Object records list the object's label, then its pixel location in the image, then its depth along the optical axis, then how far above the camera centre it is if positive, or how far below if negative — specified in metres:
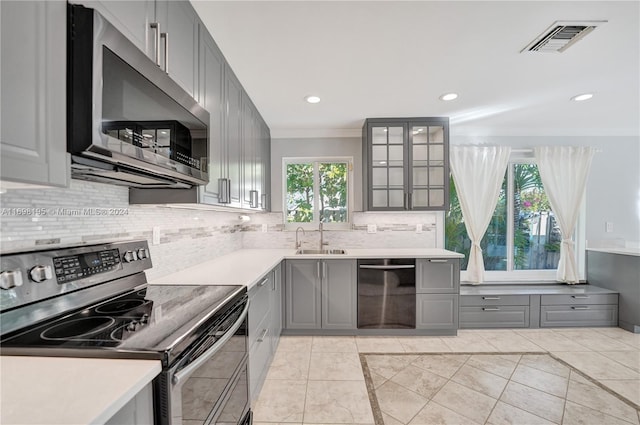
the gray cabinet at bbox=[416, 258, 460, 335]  2.98 -0.90
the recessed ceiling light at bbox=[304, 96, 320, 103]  2.61 +1.05
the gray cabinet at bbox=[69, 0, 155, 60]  0.91 +0.69
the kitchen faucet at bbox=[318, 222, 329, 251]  3.51 -0.33
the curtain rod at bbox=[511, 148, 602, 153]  3.62 +0.78
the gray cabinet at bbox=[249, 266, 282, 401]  1.81 -0.88
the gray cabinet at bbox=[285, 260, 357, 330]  2.97 -0.96
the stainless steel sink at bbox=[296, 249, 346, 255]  3.46 -0.50
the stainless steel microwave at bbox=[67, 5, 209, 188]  0.77 +0.33
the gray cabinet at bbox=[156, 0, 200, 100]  1.22 +0.82
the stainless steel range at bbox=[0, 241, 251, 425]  0.83 -0.40
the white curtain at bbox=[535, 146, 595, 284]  3.53 +0.37
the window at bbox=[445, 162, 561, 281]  3.67 -0.27
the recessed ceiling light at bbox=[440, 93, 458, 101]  2.57 +1.07
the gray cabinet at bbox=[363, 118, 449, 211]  3.22 +0.53
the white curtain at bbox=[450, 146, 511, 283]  3.49 +0.32
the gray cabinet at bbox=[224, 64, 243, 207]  2.02 +0.58
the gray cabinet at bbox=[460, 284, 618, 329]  3.17 -1.12
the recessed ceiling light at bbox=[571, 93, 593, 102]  2.61 +1.07
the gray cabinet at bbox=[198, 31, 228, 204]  1.64 +0.66
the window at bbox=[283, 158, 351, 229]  3.68 +0.24
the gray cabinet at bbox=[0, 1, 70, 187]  0.62 +0.28
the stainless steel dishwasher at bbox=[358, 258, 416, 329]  2.96 -0.88
